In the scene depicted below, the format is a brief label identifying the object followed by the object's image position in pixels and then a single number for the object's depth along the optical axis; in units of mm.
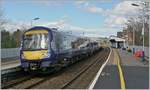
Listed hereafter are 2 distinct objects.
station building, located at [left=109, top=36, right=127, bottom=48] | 71633
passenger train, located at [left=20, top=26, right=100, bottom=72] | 11302
